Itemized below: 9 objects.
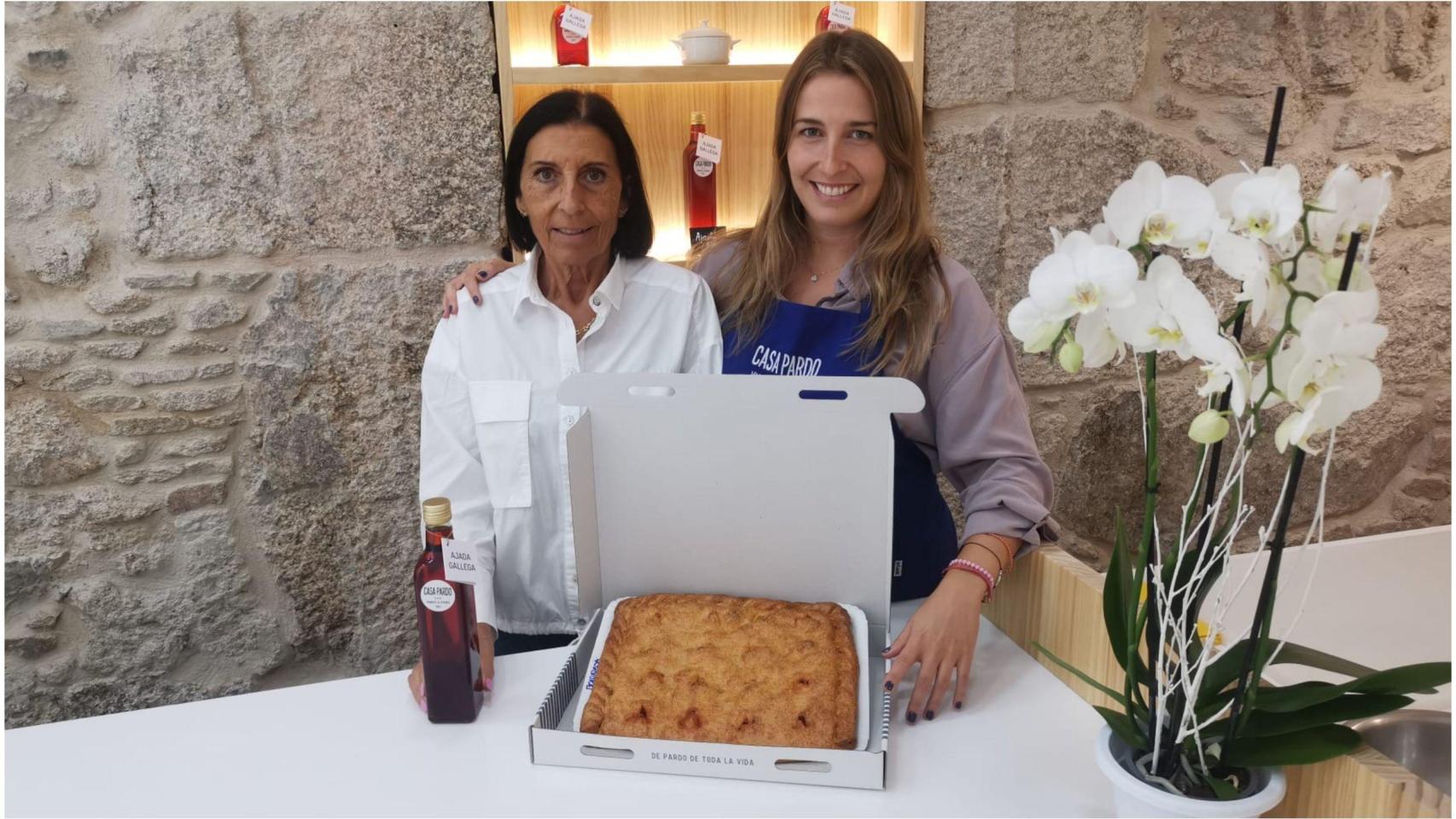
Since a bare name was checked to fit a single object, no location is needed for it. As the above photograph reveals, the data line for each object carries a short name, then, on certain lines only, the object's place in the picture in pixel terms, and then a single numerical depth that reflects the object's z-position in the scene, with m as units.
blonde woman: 1.40
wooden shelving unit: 2.15
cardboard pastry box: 1.12
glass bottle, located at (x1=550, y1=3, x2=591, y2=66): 2.07
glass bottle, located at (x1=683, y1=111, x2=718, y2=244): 2.25
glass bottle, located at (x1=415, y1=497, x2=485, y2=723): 1.02
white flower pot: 0.80
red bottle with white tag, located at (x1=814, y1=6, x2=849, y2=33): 2.23
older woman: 1.48
